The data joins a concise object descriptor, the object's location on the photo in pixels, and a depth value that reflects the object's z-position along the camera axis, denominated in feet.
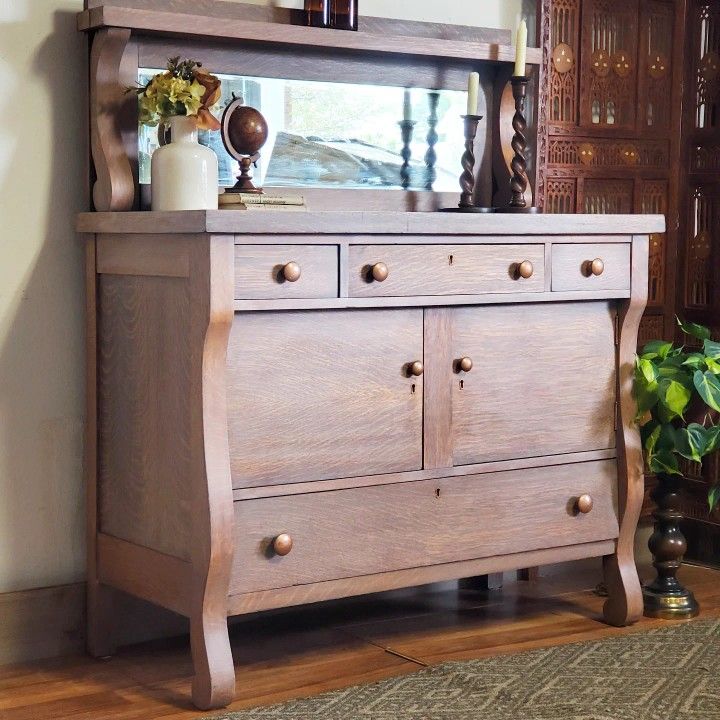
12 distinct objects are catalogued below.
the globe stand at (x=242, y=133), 9.05
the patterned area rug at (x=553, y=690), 7.90
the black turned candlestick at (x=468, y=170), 10.12
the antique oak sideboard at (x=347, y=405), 7.99
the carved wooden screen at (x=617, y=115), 11.26
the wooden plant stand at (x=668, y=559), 10.16
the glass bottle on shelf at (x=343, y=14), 9.65
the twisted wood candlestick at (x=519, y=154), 10.03
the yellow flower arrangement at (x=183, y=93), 8.49
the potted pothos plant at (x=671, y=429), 9.91
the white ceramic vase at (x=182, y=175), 8.47
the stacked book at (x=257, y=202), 8.70
